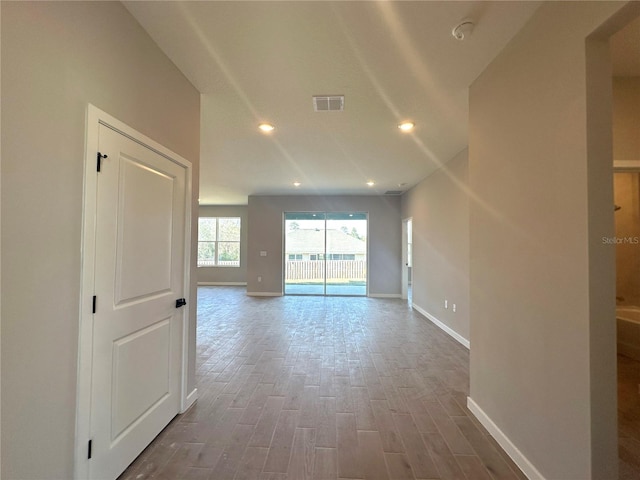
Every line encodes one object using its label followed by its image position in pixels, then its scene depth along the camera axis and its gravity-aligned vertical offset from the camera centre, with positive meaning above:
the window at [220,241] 9.67 +0.15
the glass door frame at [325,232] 7.70 +0.41
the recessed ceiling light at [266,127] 3.13 +1.34
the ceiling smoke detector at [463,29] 1.66 +1.30
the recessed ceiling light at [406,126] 3.10 +1.35
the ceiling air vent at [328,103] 2.53 +1.33
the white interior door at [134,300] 1.48 -0.34
